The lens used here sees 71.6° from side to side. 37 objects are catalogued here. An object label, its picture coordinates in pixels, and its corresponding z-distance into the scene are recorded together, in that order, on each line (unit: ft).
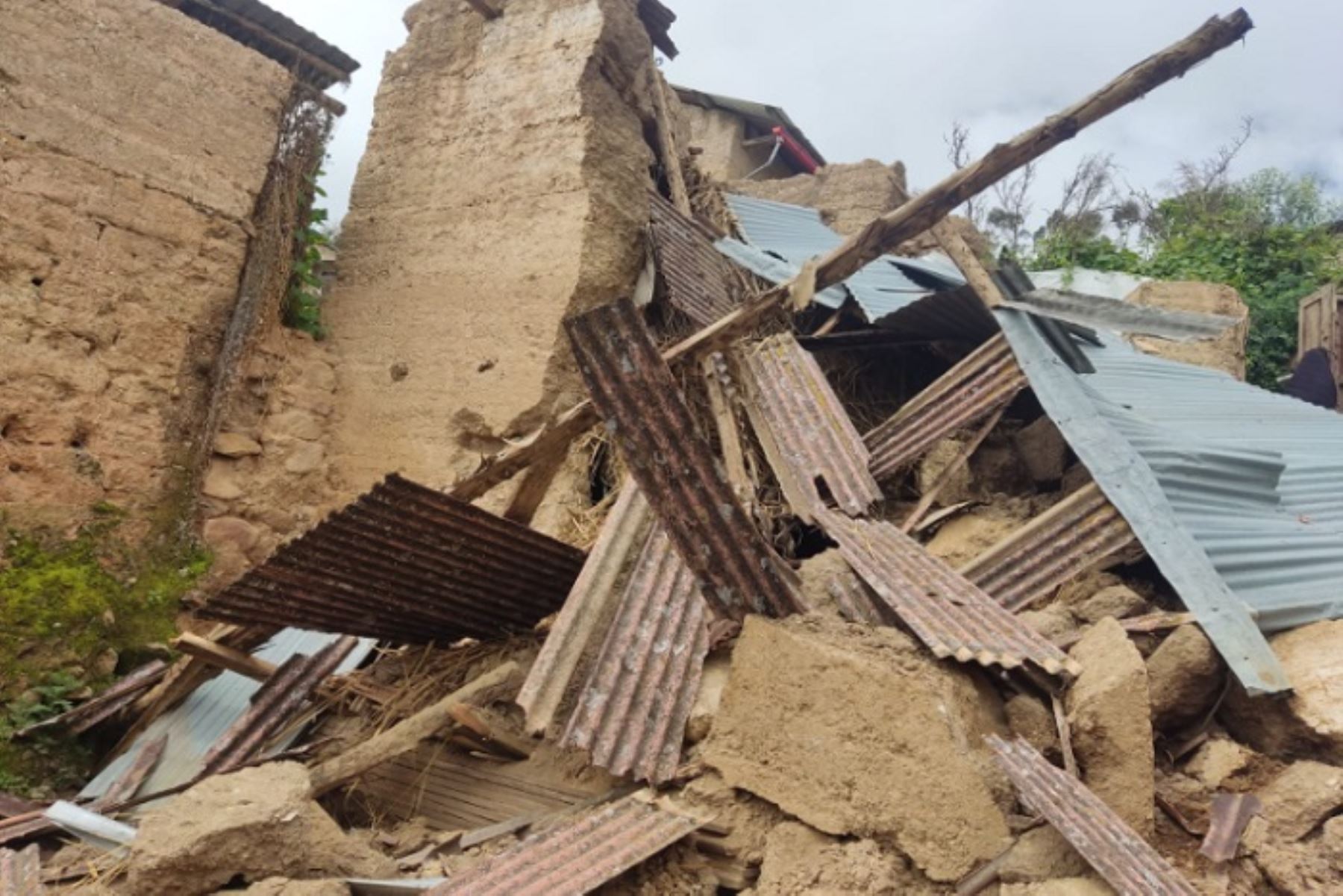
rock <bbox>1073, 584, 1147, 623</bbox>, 12.02
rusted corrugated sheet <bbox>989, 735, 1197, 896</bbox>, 8.07
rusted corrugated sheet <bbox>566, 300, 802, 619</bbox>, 10.61
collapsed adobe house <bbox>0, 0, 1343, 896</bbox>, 9.53
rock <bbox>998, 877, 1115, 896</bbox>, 8.17
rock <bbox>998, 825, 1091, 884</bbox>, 8.53
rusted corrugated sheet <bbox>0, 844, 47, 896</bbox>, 10.23
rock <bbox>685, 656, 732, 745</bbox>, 11.01
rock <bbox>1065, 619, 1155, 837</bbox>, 9.46
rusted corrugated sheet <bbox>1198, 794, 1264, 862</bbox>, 8.92
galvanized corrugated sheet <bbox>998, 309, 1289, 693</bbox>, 11.57
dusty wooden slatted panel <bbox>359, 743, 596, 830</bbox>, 11.45
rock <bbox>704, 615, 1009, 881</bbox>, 9.20
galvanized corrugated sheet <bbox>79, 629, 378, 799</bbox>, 14.07
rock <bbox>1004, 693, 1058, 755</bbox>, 10.19
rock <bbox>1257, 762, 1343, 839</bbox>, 9.09
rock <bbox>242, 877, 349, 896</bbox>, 8.97
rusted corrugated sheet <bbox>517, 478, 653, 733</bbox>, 11.37
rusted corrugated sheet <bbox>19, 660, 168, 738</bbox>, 15.20
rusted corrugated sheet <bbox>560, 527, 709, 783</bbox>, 10.75
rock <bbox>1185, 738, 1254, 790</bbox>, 10.32
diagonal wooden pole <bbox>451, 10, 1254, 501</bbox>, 12.03
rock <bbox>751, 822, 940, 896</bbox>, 9.11
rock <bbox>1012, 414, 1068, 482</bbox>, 15.81
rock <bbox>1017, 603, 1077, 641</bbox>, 11.86
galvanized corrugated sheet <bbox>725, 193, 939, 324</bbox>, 20.67
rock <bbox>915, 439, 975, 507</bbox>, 16.17
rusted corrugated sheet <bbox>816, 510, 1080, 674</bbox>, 10.64
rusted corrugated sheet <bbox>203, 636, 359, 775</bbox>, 13.61
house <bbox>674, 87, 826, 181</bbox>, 49.80
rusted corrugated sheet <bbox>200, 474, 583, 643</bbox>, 12.16
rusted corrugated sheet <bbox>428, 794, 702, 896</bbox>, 9.17
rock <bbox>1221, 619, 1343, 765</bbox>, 10.18
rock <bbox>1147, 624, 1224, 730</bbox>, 10.95
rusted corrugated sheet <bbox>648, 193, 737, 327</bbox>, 20.99
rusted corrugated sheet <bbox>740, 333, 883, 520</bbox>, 15.06
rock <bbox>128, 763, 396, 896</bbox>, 9.15
